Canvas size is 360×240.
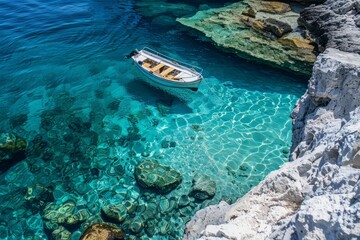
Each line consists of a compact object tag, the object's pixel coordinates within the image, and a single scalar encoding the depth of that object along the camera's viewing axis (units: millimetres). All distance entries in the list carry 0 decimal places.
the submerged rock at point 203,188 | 14250
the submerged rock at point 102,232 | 12062
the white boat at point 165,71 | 19062
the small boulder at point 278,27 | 23812
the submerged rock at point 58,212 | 13383
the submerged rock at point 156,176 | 14609
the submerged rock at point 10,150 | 16078
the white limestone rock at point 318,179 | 4717
